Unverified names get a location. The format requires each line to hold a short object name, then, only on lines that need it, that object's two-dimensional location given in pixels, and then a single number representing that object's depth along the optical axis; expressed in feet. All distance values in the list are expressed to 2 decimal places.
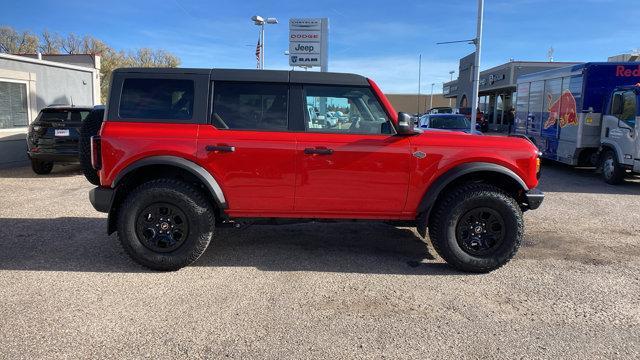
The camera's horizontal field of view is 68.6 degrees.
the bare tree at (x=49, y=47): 144.58
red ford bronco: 14.57
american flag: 73.22
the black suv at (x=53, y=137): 33.17
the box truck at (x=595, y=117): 32.96
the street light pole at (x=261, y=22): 63.55
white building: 38.37
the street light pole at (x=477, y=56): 61.11
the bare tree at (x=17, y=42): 137.90
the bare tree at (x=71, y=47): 148.25
